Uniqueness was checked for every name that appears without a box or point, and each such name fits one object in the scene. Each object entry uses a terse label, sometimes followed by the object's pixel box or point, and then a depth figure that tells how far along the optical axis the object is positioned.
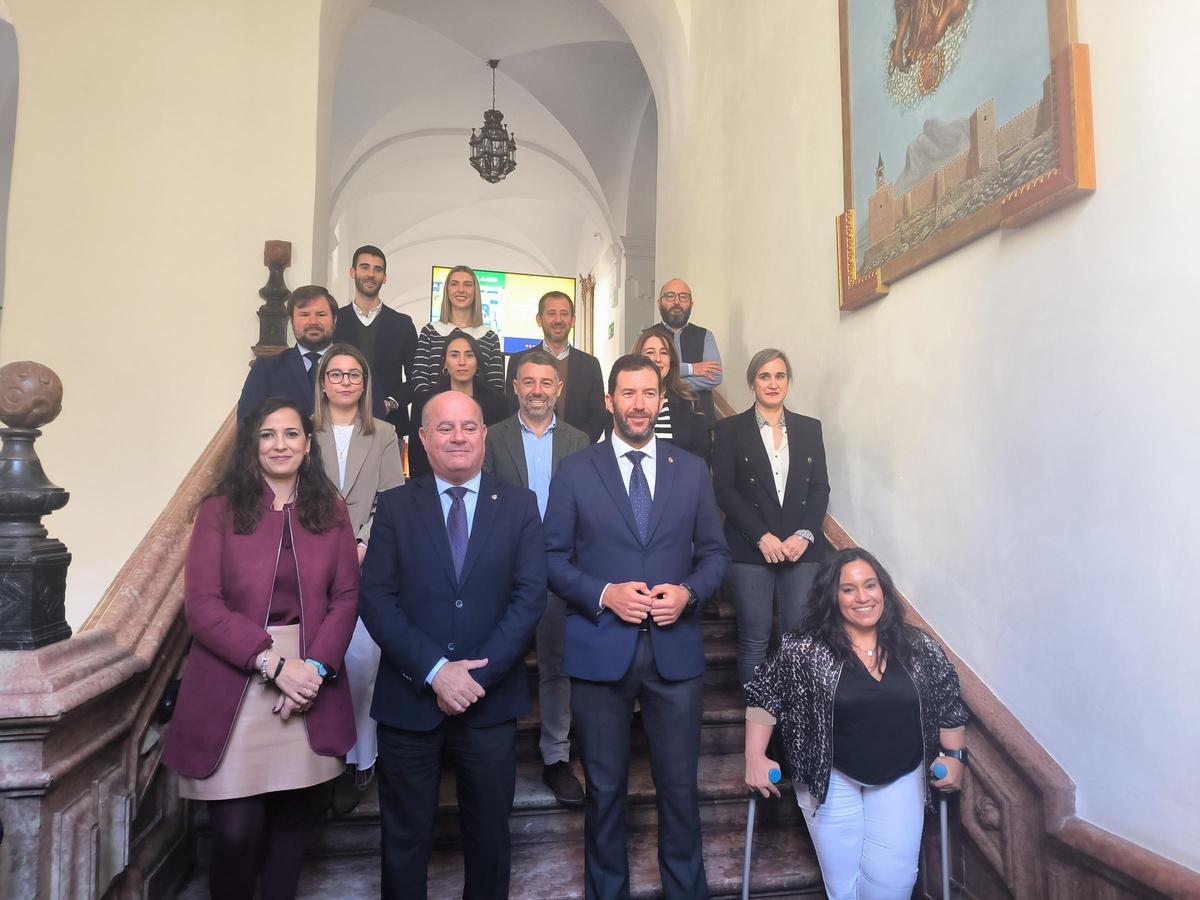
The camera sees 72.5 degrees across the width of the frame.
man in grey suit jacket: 2.93
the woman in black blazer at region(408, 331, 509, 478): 3.53
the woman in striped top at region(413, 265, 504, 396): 3.71
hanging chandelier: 8.33
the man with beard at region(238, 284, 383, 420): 3.21
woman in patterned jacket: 2.32
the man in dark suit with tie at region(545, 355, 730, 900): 2.26
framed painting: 2.22
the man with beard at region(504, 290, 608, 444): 3.82
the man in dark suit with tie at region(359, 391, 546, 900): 2.11
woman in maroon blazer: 1.97
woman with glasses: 2.63
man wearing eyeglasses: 4.27
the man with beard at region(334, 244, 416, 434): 3.82
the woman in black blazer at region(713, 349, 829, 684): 3.12
